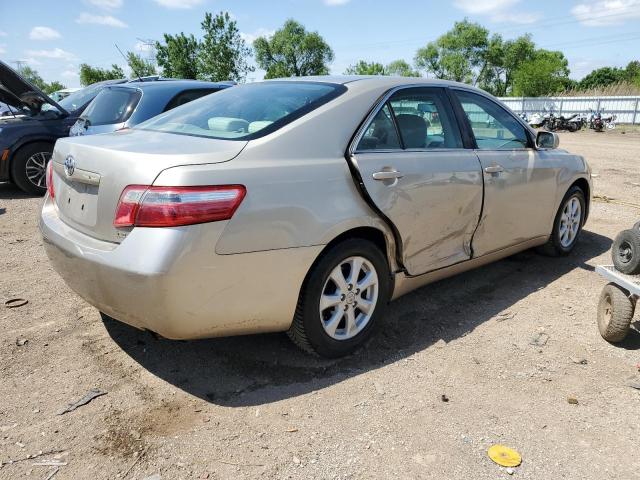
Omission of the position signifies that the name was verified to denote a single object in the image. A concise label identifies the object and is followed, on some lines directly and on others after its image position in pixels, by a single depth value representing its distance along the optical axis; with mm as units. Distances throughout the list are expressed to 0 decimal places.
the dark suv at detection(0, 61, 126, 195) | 7824
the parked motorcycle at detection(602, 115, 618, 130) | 28658
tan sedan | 2402
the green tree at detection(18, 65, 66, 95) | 90694
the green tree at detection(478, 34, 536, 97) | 74562
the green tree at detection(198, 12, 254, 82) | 42625
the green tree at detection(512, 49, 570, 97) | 50438
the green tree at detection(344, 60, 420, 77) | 81250
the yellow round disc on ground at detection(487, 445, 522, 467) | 2293
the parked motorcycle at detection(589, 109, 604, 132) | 27844
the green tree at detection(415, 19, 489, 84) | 77250
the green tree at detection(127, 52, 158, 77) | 39125
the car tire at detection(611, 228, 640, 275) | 3369
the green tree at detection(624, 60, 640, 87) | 71750
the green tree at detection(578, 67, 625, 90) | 83875
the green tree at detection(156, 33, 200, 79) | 41969
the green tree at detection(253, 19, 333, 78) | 79938
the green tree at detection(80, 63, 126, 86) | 55625
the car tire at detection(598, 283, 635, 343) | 3262
